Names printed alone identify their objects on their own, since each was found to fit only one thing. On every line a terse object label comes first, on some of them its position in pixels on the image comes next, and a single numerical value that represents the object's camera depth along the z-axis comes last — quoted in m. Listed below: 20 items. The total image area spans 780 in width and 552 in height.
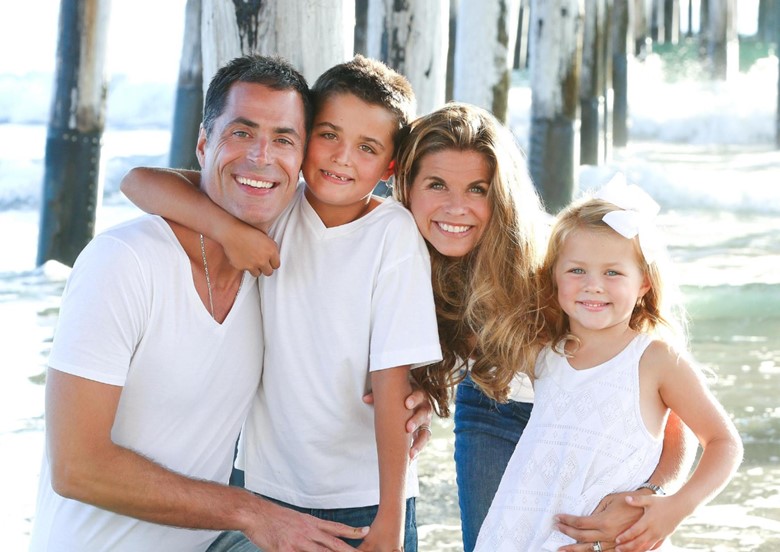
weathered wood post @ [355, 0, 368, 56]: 11.02
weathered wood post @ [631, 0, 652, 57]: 27.91
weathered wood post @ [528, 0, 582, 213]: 10.68
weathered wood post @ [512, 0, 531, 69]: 25.45
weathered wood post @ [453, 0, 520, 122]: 7.86
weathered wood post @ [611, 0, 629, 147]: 19.47
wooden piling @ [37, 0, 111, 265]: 8.67
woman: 2.88
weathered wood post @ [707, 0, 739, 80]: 23.85
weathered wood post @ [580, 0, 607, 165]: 15.02
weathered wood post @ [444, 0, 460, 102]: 13.29
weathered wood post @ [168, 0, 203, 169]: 11.88
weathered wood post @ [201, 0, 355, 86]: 3.05
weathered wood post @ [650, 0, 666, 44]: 33.75
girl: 2.56
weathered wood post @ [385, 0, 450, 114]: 4.77
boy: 2.58
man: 2.27
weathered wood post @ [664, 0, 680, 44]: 32.01
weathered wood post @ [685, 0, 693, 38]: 38.00
